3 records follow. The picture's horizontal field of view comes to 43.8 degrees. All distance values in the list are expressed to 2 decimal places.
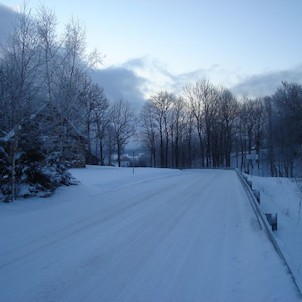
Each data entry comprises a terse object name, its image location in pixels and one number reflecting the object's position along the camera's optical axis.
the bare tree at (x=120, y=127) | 73.88
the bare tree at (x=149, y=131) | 77.69
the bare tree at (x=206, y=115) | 75.62
